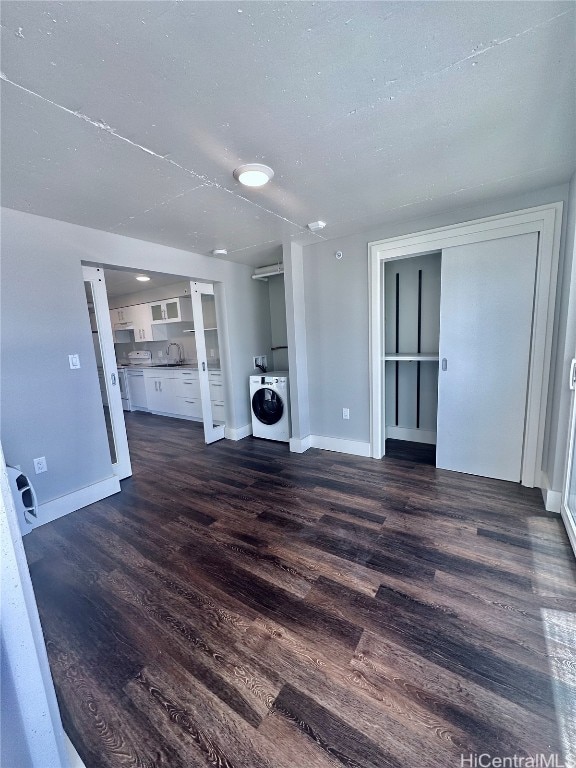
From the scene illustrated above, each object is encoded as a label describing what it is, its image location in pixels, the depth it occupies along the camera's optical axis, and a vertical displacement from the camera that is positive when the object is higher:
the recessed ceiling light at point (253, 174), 1.66 +0.94
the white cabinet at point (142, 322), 5.47 +0.42
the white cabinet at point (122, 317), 5.79 +0.57
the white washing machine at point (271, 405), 3.74 -0.86
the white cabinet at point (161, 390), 5.13 -0.81
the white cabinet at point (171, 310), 5.02 +0.57
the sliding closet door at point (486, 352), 2.36 -0.20
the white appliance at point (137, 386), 5.60 -0.77
